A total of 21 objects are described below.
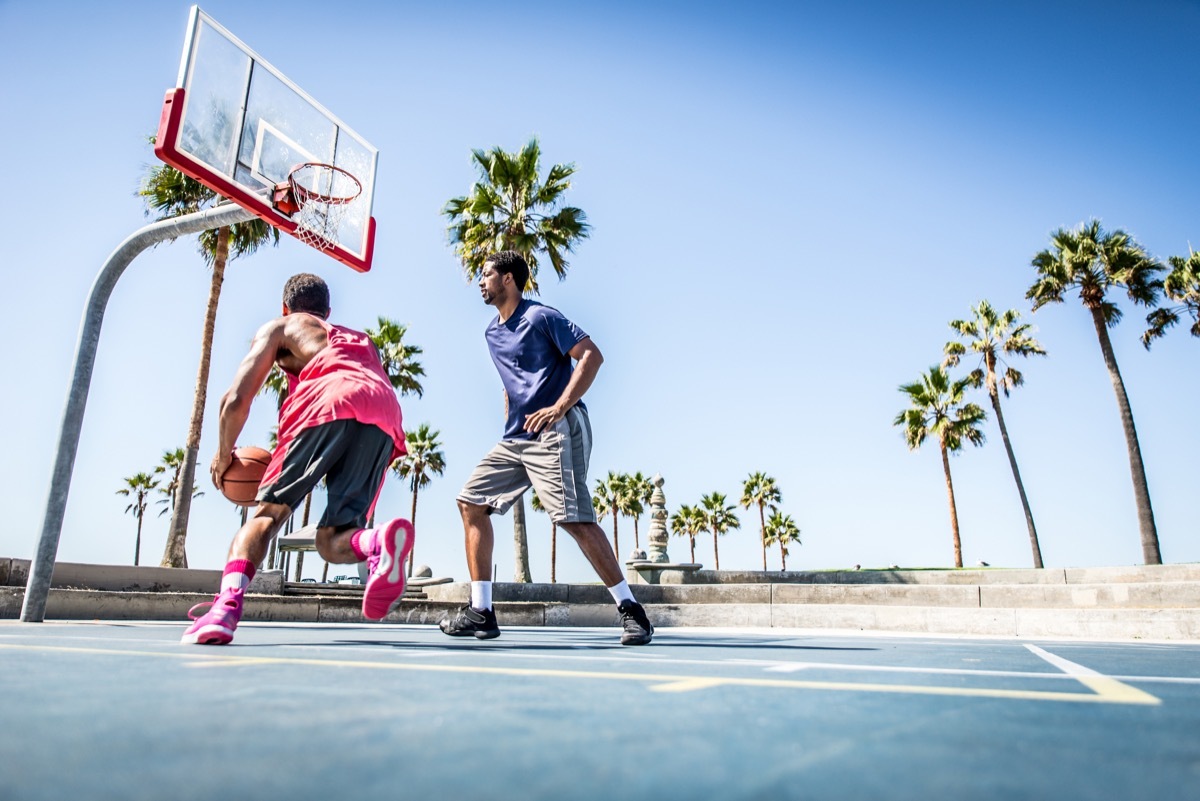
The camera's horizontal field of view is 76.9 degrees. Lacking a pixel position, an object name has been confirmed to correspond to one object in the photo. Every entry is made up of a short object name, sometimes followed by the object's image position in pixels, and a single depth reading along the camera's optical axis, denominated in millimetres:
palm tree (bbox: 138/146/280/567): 14445
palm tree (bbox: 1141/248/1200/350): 23891
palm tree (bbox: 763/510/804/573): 68062
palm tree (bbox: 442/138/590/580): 19391
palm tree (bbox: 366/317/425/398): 25875
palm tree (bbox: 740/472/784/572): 58500
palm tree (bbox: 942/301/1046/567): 29328
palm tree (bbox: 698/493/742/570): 64125
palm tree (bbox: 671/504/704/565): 65938
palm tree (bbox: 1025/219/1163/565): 24453
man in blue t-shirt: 3926
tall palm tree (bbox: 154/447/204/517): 53438
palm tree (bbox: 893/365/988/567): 31688
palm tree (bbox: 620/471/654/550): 57250
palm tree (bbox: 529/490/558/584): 56694
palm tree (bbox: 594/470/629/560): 57312
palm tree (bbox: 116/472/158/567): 56562
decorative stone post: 18612
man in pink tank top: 3154
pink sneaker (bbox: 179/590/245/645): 2734
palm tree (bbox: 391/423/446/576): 38625
